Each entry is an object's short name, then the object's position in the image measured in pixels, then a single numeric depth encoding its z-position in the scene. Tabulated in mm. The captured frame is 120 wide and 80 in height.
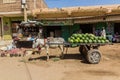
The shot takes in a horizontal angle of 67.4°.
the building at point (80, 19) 7976
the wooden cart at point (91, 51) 4661
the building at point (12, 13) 9233
